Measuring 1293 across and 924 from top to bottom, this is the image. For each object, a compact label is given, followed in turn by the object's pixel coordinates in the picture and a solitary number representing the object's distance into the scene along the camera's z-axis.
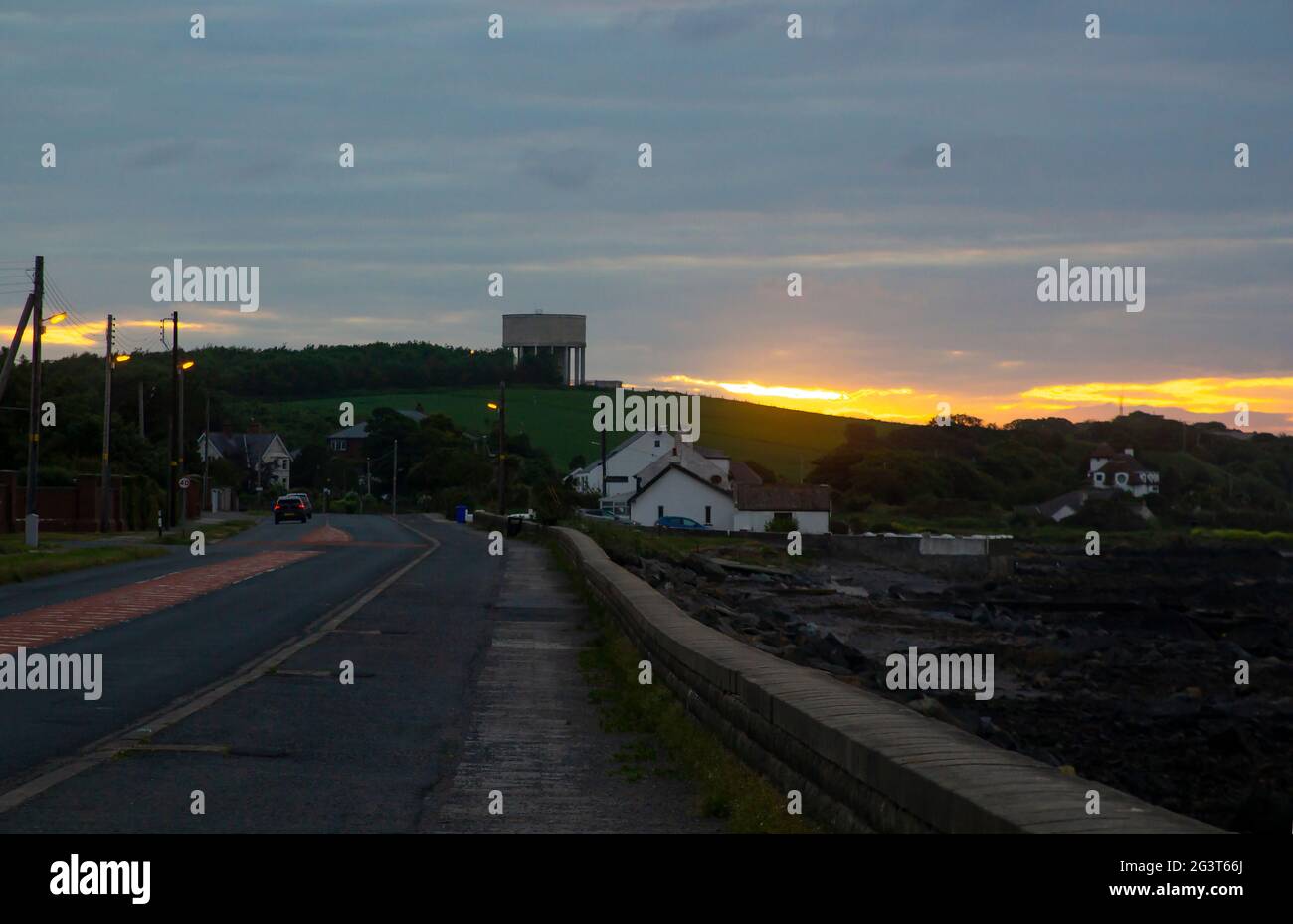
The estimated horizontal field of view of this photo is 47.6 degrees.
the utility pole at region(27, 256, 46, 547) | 43.03
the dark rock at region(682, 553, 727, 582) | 54.12
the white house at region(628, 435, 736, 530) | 102.56
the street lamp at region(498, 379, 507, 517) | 77.90
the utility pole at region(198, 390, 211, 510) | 98.03
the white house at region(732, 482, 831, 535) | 100.00
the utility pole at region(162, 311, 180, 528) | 62.22
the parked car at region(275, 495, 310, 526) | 81.56
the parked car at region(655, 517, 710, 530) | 96.81
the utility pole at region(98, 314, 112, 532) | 57.62
